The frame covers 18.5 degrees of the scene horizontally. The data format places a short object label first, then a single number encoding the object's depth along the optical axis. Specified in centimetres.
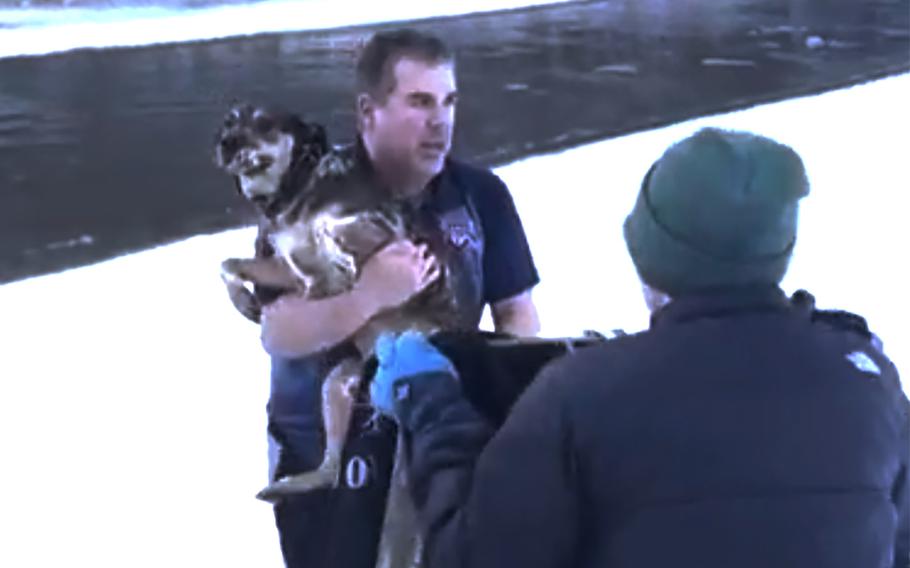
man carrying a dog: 393
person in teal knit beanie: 329
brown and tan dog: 393
